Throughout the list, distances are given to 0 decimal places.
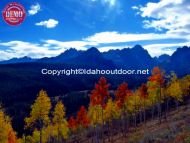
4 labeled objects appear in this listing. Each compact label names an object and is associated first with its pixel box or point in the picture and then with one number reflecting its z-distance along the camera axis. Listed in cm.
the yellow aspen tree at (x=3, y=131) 5188
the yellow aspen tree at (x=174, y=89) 9324
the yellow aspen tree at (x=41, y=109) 6238
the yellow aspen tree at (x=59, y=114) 7700
